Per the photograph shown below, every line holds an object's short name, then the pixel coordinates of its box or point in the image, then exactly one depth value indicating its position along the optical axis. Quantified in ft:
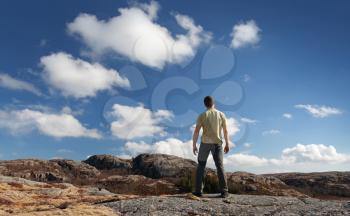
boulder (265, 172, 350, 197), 275.80
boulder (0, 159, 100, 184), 277.44
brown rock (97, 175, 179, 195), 218.38
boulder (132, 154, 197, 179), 286.05
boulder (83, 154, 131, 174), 353.80
